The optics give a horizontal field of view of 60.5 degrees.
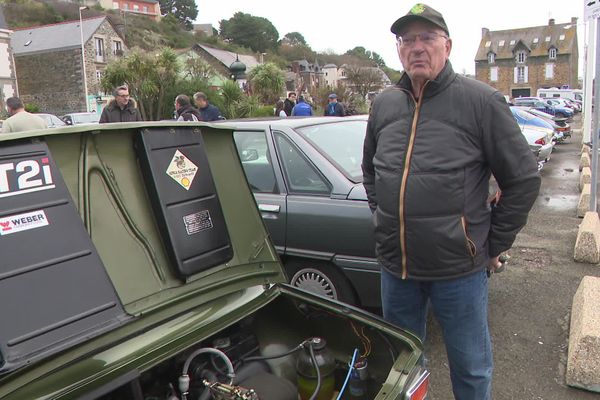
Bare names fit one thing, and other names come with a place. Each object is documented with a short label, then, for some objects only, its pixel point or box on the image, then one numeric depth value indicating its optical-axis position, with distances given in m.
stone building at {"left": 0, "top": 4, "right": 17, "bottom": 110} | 39.91
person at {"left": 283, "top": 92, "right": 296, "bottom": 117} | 13.65
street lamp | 47.09
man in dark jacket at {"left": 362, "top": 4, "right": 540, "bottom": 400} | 2.24
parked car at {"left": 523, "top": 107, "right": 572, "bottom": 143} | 17.34
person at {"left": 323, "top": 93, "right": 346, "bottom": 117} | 13.16
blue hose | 2.14
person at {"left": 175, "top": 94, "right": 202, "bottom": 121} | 9.45
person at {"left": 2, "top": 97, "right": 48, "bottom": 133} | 7.61
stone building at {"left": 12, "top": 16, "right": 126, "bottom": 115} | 48.56
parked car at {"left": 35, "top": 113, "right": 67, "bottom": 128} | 22.22
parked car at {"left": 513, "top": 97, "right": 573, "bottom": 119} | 26.66
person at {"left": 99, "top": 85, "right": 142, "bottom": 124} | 8.42
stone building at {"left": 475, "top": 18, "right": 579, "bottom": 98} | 63.59
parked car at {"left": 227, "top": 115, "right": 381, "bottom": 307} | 3.90
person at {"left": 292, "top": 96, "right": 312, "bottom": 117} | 11.81
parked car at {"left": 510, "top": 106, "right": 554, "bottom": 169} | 10.79
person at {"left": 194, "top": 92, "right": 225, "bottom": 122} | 10.16
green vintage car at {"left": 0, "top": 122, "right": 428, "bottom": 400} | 1.67
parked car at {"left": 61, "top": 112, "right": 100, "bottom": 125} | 24.84
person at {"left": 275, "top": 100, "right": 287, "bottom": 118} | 13.72
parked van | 45.44
